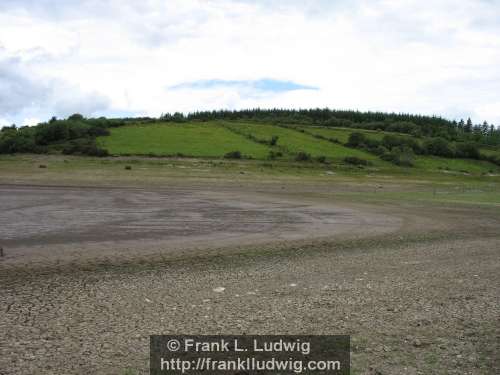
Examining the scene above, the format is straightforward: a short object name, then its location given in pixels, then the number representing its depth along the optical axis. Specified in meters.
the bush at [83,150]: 75.82
